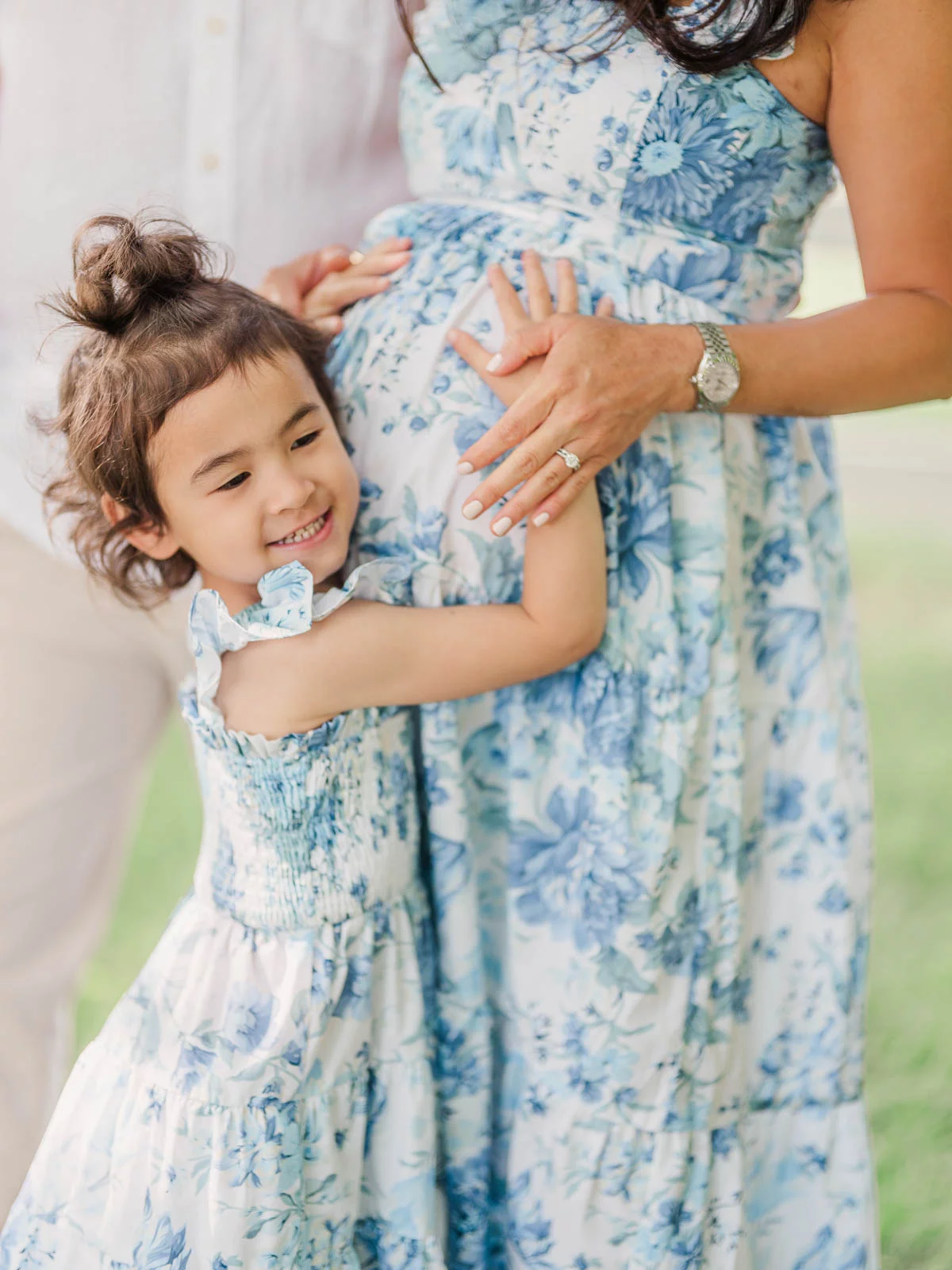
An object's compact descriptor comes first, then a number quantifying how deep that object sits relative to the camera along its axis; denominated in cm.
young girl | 199
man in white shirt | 221
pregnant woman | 202
